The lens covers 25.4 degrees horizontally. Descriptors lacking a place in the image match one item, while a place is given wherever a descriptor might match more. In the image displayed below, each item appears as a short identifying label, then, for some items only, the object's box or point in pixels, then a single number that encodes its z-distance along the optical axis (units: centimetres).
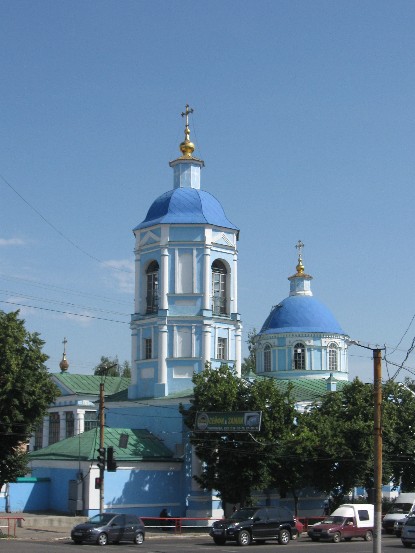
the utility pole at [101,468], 3897
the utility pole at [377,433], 2398
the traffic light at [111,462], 3812
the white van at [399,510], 4184
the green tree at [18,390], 3638
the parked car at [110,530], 3359
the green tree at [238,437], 4222
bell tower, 4838
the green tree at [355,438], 4369
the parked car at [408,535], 3409
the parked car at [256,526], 3512
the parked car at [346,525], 3809
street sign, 4112
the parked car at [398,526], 4109
